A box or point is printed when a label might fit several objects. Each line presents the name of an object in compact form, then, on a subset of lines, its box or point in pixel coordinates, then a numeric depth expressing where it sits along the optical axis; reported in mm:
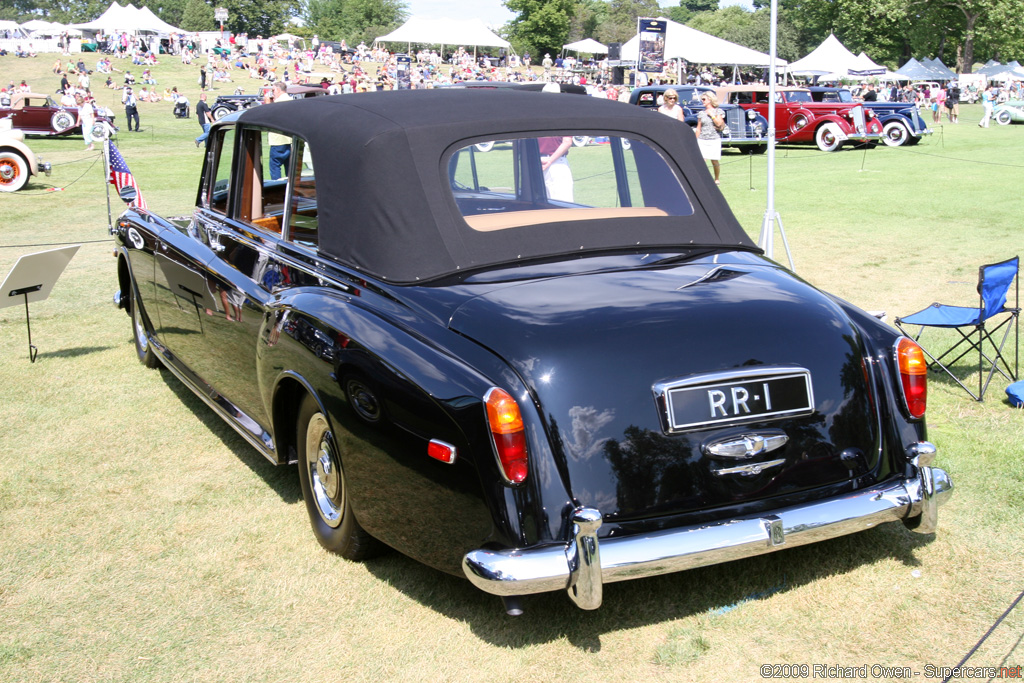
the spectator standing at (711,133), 16578
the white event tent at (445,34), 40312
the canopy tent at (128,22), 63750
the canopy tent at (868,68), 51841
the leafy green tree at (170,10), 147875
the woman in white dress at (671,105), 16594
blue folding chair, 5340
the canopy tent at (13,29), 81200
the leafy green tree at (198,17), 119025
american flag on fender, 9094
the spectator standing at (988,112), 35062
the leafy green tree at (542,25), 115188
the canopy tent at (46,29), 75362
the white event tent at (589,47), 71438
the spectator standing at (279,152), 4414
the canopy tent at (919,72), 57469
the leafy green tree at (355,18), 130625
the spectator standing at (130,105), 32188
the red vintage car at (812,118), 25188
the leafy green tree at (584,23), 142125
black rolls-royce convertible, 2836
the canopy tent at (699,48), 40062
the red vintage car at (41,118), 27875
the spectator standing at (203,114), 28992
